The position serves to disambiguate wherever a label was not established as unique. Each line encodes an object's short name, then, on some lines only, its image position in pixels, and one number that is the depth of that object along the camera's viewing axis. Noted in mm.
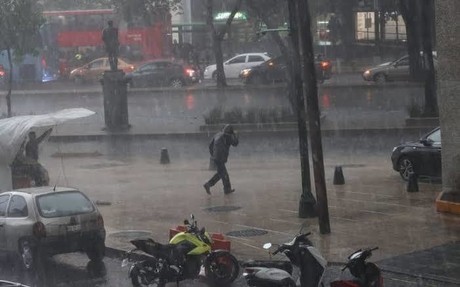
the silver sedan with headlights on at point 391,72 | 46066
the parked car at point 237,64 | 52312
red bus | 58438
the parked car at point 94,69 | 55281
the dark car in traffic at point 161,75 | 50938
